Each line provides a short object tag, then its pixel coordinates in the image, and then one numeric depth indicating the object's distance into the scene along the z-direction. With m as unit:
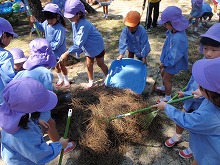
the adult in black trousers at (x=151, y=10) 6.38
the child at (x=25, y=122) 1.65
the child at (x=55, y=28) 3.59
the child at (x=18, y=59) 3.10
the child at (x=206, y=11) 6.61
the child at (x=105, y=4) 7.61
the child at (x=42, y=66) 2.57
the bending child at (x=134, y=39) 3.46
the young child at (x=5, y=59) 2.80
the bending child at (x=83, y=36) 3.42
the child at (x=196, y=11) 6.21
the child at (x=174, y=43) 3.06
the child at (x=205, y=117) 1.58
